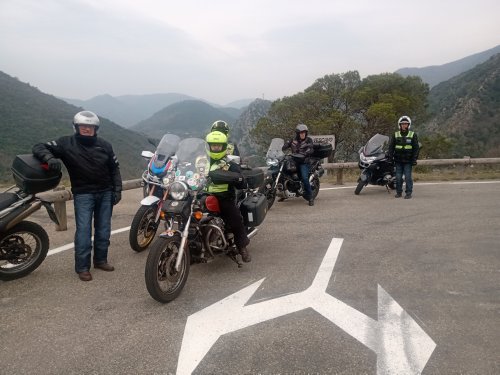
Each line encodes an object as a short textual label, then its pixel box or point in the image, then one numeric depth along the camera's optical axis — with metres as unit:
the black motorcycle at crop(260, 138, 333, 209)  8.14
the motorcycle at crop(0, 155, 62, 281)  4.07
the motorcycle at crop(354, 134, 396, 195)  9.31
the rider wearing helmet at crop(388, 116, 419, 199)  8.91
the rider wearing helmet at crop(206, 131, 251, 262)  4.37
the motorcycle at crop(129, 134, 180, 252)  5.11
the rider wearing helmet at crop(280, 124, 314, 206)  8.19
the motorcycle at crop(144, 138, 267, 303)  3.65
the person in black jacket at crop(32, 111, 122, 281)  4.23
